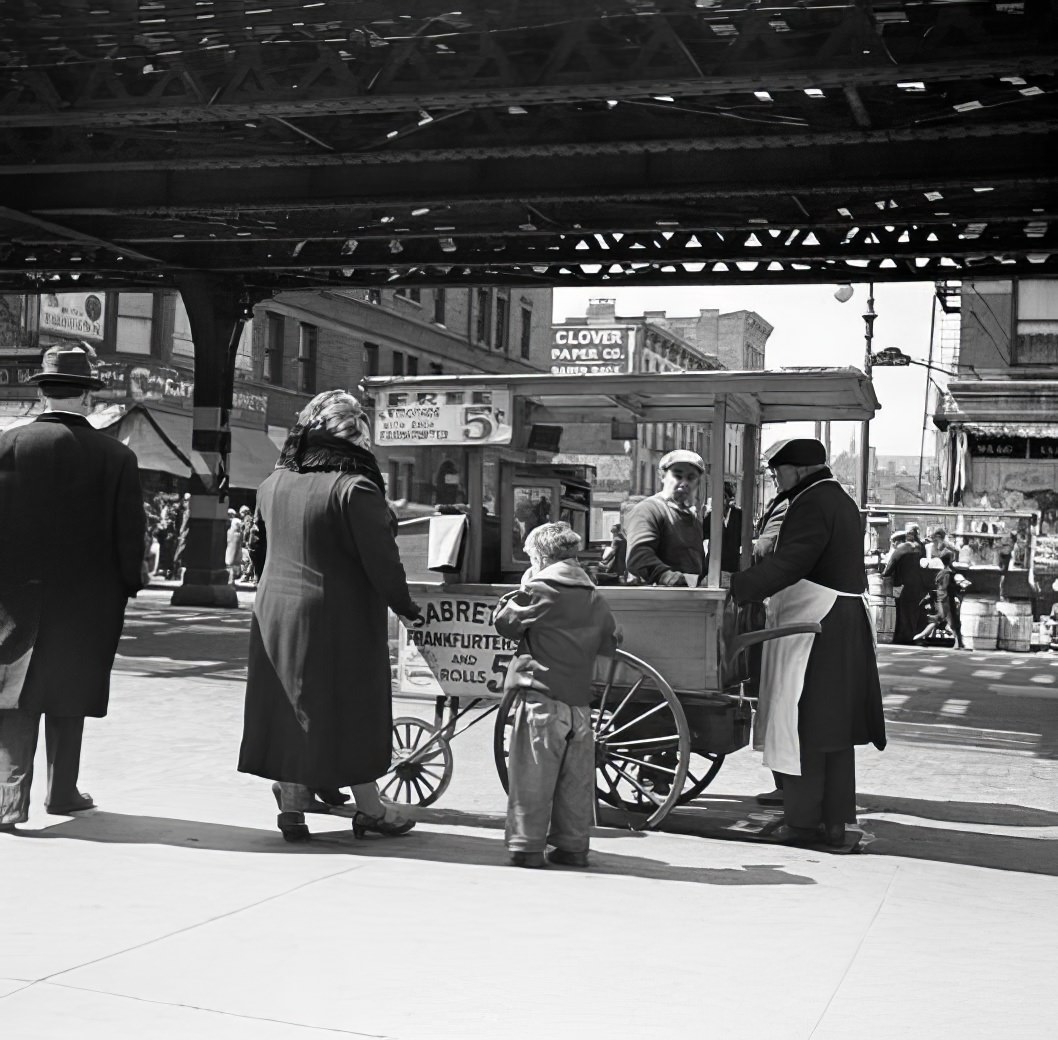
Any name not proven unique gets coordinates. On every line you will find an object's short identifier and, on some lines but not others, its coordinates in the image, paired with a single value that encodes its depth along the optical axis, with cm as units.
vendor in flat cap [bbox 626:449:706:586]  820
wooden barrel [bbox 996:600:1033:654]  2351
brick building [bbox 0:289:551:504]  3556
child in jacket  667
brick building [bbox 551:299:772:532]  7069
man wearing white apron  745
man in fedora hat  702
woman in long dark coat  684
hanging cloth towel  818
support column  2292
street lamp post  2916
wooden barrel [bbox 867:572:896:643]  2433
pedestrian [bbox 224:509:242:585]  3522
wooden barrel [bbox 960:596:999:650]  2370
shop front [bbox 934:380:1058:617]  3447
